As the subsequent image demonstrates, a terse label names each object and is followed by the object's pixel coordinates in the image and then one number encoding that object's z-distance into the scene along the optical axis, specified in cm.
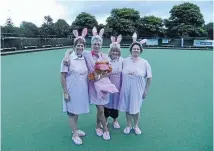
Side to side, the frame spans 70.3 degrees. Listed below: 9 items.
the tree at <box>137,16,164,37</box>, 2438
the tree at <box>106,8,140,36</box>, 2451
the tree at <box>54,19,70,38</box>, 2334
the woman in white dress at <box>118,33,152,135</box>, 195
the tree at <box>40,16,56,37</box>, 2277
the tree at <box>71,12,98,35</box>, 2579
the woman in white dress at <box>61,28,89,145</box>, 178
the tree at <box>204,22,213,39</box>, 2438
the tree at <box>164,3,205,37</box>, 2264
